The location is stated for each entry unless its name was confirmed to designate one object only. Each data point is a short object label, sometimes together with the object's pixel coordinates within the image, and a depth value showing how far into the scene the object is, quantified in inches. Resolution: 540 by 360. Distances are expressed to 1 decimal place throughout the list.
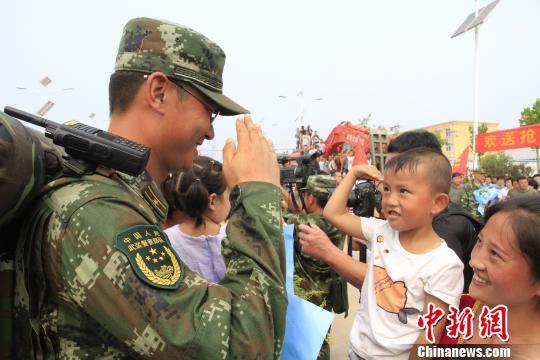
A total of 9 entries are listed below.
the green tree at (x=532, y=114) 1288.1
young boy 66.5
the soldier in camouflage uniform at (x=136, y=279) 33.9
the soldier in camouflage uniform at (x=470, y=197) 416.5
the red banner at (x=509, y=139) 698.2
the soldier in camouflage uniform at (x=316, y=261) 114.3
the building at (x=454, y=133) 2886.3
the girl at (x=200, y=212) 89.0
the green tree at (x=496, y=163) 1267.6
